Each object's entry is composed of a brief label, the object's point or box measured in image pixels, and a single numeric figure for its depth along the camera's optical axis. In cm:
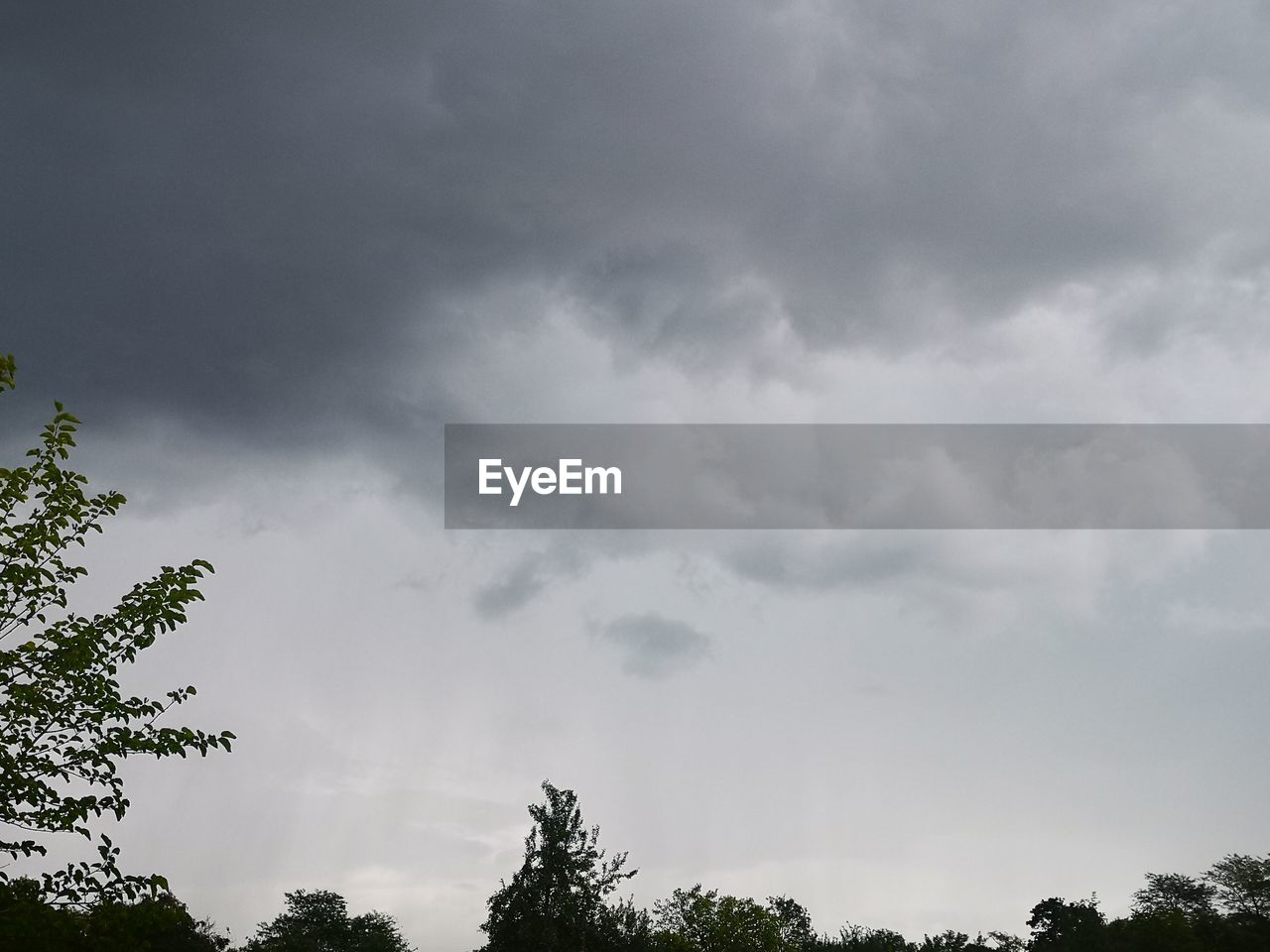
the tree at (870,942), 8800
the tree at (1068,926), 7694
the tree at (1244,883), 11162
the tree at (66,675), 1162
